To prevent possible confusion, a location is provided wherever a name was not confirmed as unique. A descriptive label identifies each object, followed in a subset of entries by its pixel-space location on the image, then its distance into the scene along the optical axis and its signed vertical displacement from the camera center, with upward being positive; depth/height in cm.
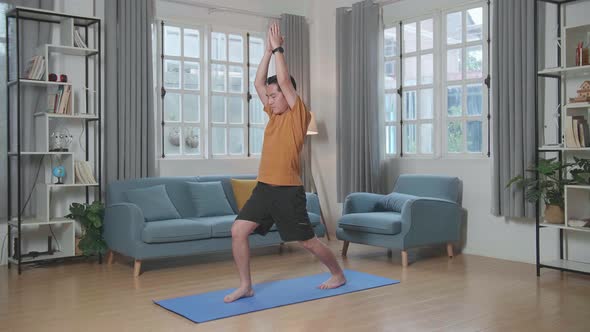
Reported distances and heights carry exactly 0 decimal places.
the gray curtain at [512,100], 529 +53
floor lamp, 688 +35
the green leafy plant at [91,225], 550 -52
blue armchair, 542 -46
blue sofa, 506 -53
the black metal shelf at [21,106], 525 +52
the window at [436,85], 599 +78
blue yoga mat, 382 -87
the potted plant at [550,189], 490 -21
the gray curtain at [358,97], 671 +72
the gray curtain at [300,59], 732 +122
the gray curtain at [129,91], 595 +69
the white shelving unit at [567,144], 478 +16
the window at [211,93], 658 +75
